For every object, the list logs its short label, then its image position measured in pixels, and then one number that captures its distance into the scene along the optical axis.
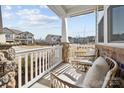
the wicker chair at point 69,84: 0.75
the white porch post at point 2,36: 1.01
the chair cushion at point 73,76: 1.16
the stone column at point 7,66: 0.96
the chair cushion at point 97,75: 0.91
